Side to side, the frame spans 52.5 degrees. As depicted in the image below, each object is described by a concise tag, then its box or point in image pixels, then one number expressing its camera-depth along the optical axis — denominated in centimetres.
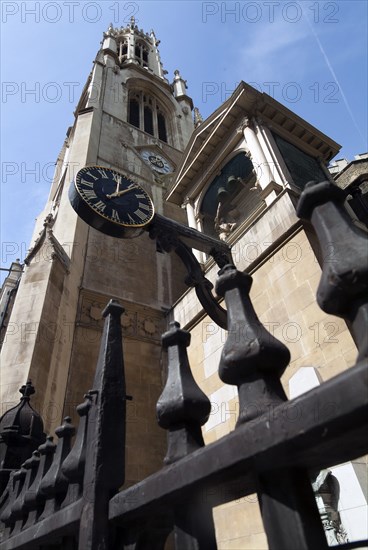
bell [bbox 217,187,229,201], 1092
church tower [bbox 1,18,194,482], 779
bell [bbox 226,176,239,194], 1064
